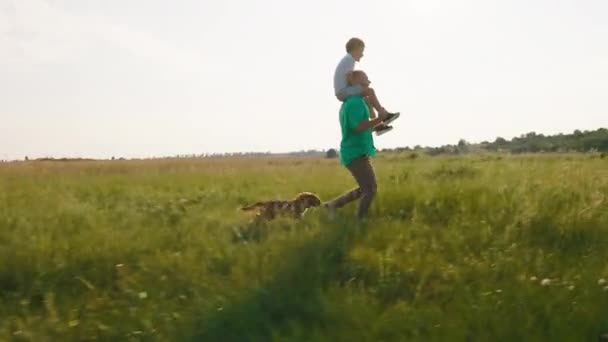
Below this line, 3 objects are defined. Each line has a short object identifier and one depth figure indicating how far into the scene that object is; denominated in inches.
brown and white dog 252.1
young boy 236.5
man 235.0
